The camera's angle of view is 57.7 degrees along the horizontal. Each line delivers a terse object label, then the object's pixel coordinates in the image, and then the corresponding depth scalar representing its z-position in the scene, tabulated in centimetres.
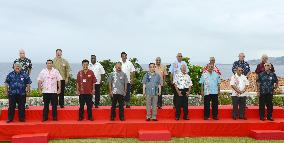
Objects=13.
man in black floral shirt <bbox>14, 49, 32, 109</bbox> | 639
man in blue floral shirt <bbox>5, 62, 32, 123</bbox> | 618
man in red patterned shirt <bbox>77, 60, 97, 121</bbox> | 630
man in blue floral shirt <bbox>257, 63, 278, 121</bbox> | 640
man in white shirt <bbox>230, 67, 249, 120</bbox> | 650
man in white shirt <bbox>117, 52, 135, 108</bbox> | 667
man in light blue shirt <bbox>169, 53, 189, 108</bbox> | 668
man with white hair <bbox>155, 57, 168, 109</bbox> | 668
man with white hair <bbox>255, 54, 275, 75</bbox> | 651
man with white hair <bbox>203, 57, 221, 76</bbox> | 646
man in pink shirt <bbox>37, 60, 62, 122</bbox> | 629
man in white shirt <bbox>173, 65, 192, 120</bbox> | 644
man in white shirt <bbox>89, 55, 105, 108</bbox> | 673
